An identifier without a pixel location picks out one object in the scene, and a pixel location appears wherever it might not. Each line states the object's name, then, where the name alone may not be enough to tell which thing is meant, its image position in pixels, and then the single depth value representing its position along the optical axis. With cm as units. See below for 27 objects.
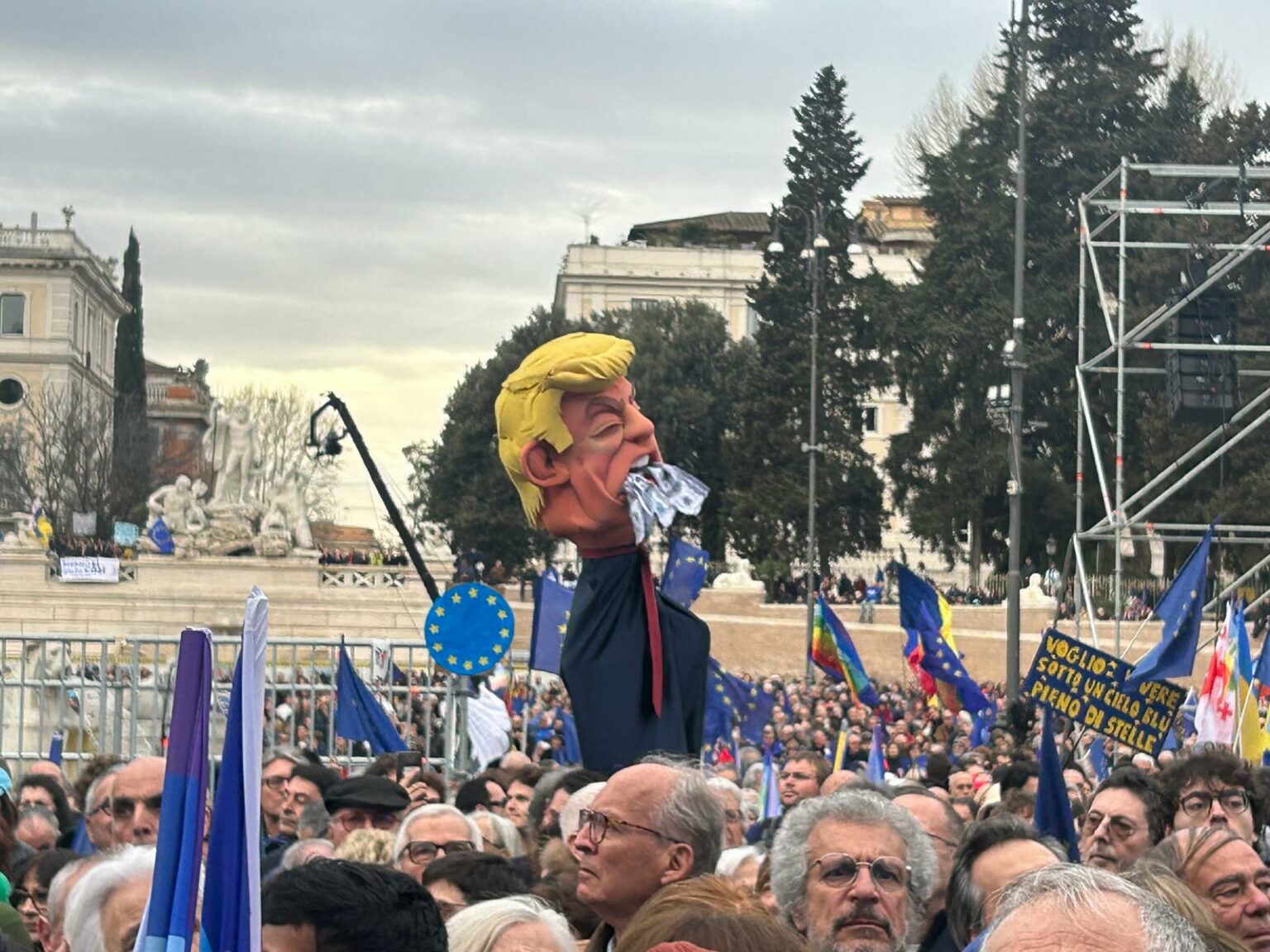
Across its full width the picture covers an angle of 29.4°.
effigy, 789
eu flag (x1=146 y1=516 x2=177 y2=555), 4884
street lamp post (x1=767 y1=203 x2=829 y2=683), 3578
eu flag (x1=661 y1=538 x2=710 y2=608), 1468
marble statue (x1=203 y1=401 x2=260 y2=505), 4922
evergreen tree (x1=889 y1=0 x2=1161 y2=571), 4791
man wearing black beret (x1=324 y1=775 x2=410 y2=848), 765
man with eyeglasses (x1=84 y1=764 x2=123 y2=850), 737
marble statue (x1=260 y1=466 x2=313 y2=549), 4928
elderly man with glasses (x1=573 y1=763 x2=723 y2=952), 486
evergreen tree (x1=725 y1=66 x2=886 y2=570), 5259
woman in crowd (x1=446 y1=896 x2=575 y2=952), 402
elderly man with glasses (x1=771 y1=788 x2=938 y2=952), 476
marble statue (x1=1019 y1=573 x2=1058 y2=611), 4266
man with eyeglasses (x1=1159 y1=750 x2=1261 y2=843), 690
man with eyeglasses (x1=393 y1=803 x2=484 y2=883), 628
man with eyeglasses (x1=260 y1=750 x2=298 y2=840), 868
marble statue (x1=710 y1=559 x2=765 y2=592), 4981
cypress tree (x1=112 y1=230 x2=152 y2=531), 7219
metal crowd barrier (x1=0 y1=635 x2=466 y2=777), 1430
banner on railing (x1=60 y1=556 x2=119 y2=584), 4809
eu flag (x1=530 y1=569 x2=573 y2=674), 1280
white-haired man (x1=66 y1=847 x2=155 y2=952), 427
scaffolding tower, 2241
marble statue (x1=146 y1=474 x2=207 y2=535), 4912
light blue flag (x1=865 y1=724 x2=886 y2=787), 1255
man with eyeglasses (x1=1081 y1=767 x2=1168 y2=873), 658
